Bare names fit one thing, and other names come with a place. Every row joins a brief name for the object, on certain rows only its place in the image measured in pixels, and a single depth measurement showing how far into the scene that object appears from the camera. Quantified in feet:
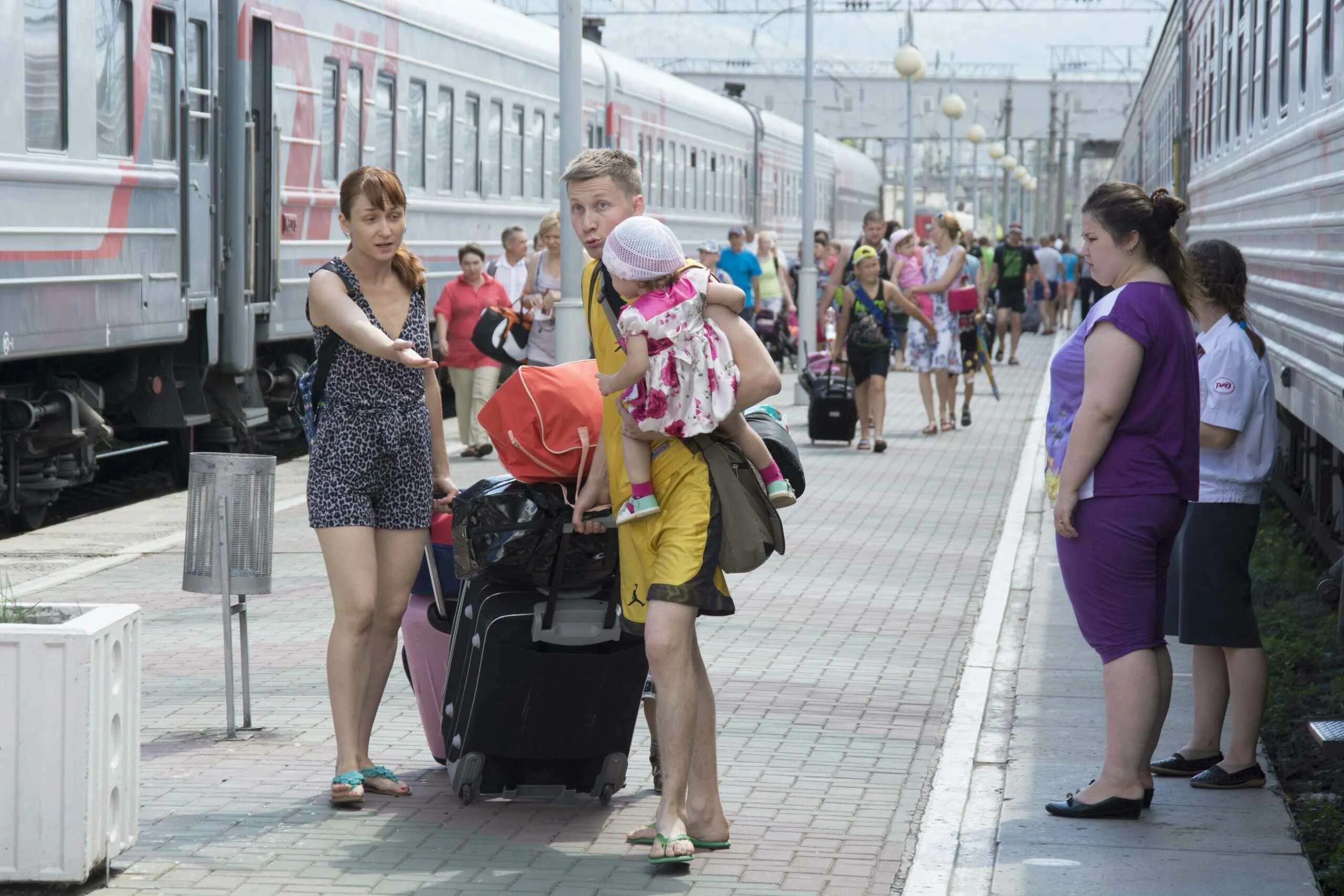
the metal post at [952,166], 283.89
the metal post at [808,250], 137.92
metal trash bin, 40.21
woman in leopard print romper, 35.72
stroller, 154.59
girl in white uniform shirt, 37.08
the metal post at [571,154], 73.31
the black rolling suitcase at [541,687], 34.04
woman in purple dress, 34.01
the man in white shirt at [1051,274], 231.08
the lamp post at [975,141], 299.81
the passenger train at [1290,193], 46.93
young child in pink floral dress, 31.51
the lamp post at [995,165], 373.59
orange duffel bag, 33.78
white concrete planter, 29.63
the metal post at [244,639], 41.22
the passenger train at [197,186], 67.32
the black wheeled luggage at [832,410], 103.28
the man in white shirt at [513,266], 100.37
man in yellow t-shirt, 31.65
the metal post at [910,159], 225.18
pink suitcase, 36.91
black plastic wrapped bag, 33.19
